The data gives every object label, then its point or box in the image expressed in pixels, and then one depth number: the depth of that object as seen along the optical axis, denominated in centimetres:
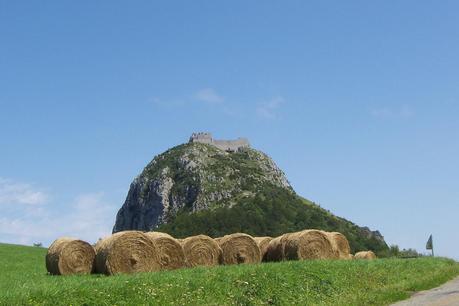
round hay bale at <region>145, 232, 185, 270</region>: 2195
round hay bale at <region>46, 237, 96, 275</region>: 2178
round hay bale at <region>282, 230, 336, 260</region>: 2678
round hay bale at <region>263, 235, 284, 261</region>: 2744
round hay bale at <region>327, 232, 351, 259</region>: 2921
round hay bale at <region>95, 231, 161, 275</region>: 2044
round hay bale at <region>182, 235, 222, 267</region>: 2418
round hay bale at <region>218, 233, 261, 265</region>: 2616
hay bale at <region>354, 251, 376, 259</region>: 3534
